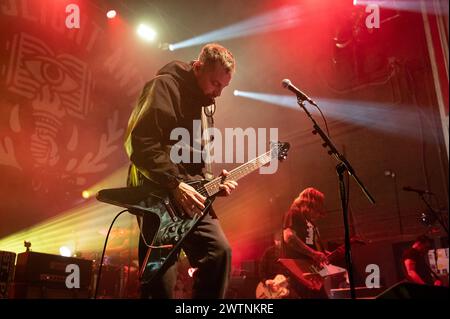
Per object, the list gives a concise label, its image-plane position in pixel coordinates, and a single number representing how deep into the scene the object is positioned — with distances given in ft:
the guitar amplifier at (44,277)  12.67
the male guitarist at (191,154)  7.08
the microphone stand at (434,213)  19.00
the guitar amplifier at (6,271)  11.23
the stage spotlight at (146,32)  23.09
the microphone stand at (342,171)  8.61
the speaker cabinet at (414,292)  5.26
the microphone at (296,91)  10.09
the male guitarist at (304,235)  14.46
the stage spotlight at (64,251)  17.89
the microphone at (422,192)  18.51
